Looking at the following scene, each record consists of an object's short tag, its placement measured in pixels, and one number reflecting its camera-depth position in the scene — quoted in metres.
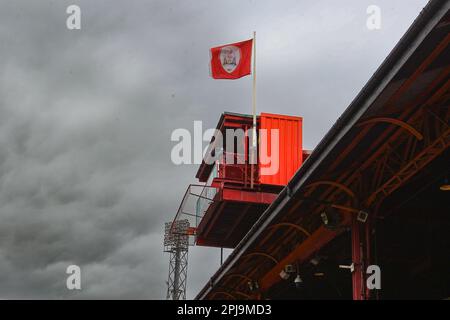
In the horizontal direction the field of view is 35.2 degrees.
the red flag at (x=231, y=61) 30.06
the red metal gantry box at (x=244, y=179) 30.97
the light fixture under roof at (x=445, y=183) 15.97
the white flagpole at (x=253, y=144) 30.89
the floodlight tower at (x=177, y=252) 86.12
